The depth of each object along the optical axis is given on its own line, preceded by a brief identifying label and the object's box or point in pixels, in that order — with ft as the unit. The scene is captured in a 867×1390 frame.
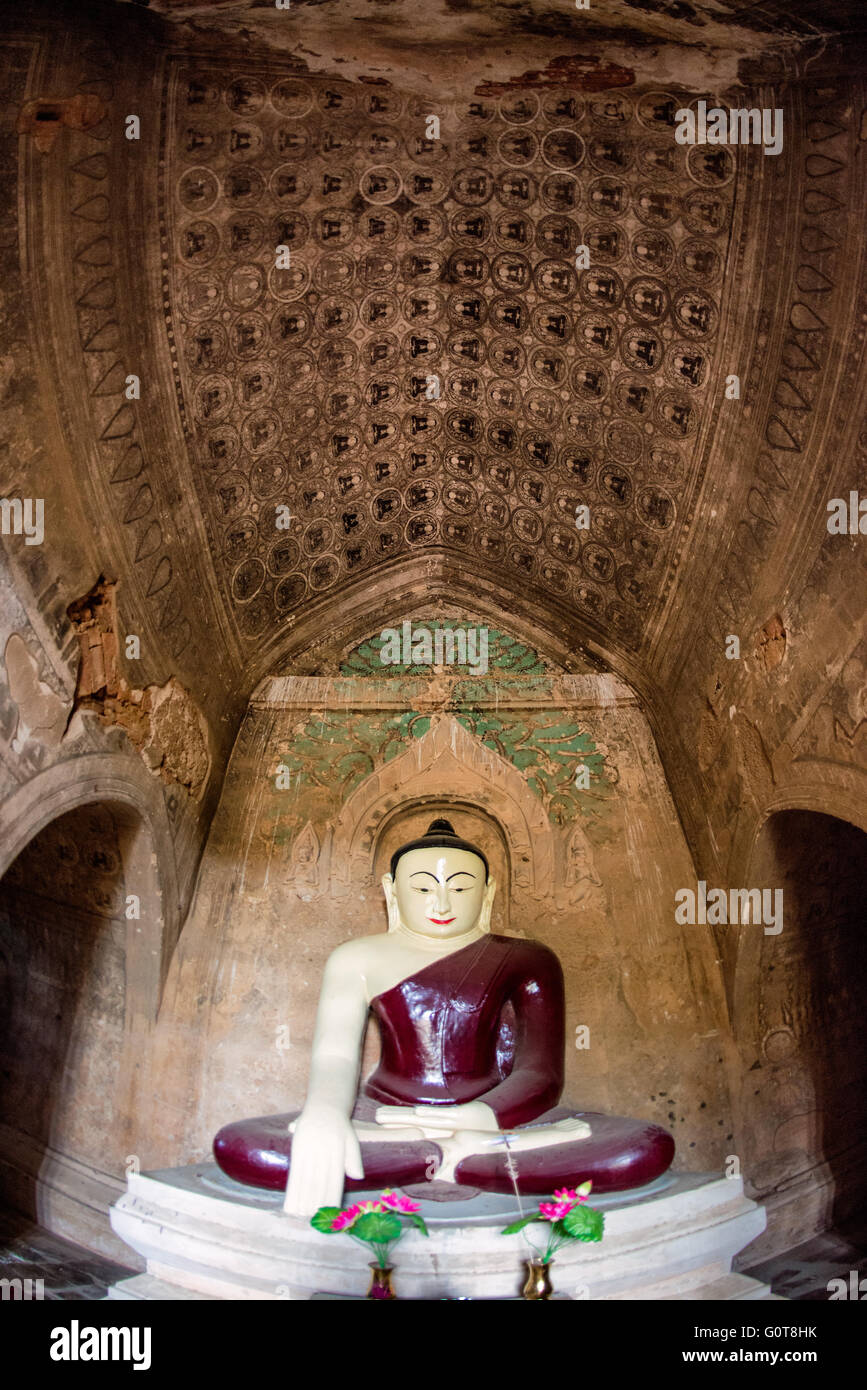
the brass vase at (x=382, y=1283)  14.58
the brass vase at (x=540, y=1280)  14.73
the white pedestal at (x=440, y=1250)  15.30
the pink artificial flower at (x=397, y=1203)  14.61
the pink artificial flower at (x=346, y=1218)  14.44
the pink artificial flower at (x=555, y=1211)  14.75
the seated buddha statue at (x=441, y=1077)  16.67
